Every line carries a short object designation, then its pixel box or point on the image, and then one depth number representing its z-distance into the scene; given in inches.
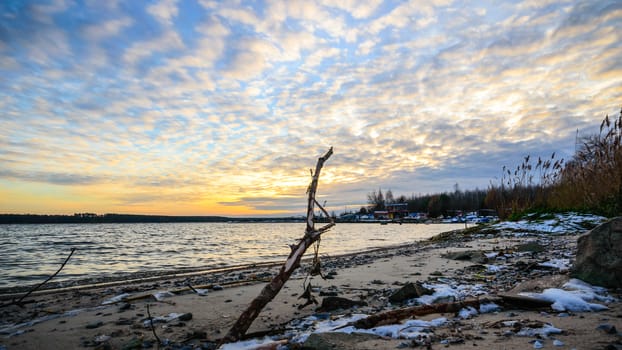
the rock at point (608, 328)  110.7
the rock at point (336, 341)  118.6
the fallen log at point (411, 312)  143.0
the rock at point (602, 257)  171.9
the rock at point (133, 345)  151.9
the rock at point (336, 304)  200.2
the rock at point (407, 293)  202.2
